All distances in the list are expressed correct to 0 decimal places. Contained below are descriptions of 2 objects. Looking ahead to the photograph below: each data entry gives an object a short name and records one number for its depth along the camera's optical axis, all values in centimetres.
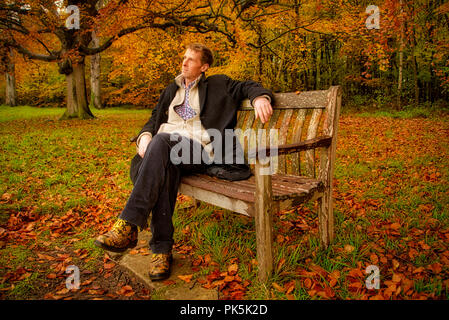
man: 218
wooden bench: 193
